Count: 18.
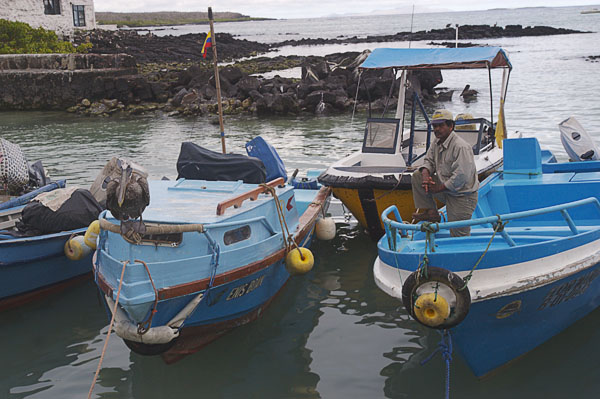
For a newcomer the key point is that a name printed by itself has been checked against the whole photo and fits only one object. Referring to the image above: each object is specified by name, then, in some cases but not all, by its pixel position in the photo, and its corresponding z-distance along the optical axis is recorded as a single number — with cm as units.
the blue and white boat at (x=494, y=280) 523
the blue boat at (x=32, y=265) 781
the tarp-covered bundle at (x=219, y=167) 820
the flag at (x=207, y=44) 1001
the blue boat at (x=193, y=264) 593
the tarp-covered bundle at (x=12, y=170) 935
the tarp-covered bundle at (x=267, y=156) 962
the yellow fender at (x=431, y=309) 510
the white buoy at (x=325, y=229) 951
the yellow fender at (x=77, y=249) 805
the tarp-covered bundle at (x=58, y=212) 837
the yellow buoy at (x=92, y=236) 793
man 634
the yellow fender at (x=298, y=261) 722
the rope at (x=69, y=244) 812
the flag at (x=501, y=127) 1074
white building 4334
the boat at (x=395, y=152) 948
